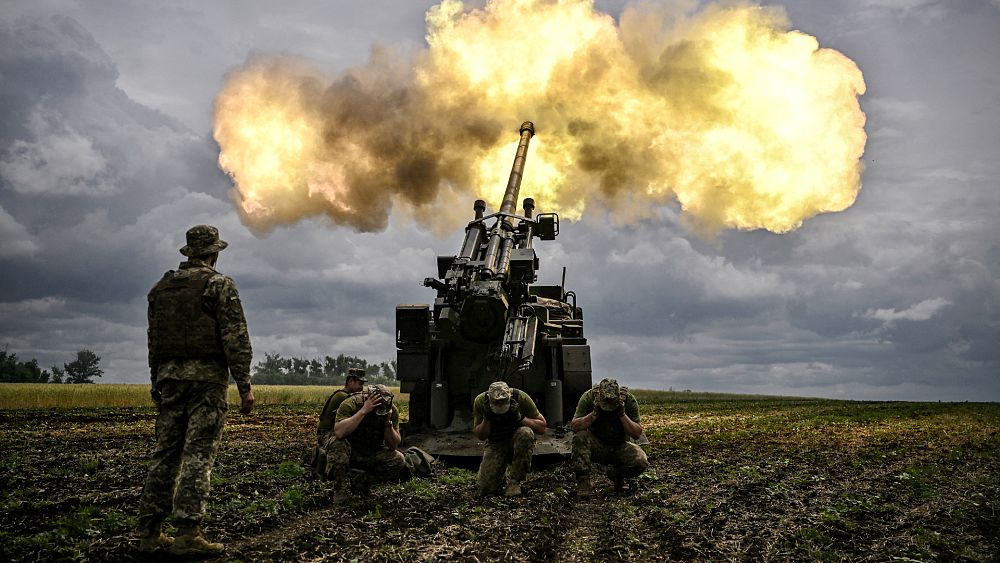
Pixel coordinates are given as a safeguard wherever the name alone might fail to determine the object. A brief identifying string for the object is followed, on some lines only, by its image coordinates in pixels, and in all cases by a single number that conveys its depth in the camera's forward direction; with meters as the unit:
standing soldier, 5.87
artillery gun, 12.77
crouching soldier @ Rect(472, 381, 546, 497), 9.19
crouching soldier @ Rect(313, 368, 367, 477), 9.48
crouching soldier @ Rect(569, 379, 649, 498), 9.52
